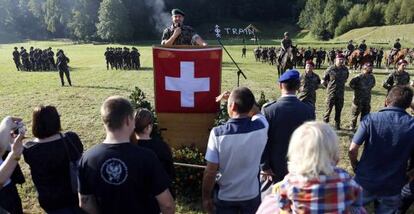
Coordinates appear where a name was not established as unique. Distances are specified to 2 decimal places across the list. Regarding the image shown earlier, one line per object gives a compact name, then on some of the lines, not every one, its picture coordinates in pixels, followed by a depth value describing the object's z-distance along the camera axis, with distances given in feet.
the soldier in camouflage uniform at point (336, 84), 30.12
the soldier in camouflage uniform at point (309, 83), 30.01
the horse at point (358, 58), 69.63
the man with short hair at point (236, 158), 10.46
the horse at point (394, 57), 70.97
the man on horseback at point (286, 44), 46.71
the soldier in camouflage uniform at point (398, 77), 30.81
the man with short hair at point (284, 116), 12.89
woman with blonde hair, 7.00
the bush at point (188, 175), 17.48
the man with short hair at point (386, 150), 11.96
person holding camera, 9.60
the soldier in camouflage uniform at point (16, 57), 83.59
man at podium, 17.65
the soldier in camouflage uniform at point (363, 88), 29.30
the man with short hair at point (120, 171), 8.16
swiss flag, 16.43
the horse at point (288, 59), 46.50
